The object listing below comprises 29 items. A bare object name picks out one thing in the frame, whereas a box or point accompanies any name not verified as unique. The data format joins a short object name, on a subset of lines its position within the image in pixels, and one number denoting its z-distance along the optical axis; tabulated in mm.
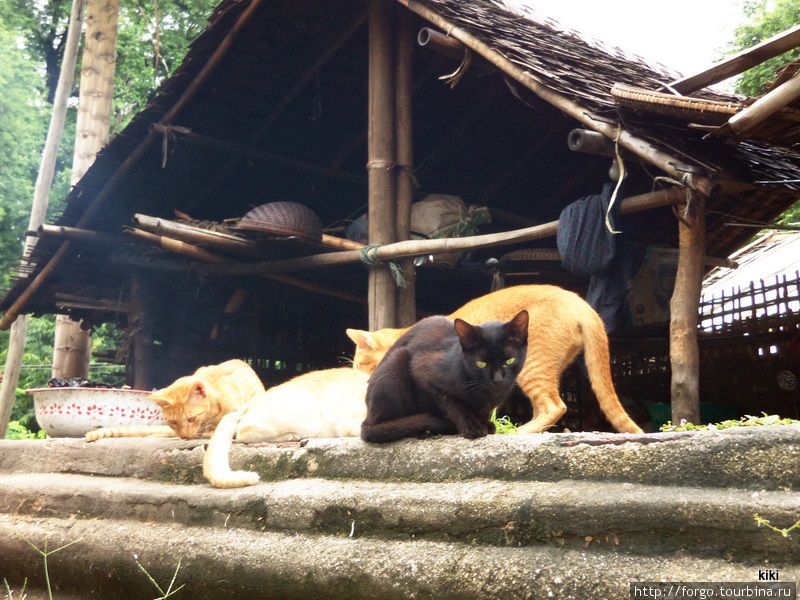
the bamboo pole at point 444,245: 4606
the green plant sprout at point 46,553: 3414
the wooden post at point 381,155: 5863
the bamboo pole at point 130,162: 6285
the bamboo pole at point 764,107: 3438
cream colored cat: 3984
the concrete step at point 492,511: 2088
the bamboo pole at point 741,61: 3621
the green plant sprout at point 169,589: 3004
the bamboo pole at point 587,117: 4062
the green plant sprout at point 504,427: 3831
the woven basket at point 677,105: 3926
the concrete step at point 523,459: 2182
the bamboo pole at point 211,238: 5973
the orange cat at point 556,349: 4113
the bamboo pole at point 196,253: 6414
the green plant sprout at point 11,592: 3629
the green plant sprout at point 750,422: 2780
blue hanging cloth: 4875
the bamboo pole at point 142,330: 7832
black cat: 3016
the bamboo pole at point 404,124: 6082
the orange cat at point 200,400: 4395
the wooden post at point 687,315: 4094
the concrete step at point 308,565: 2158
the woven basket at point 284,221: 5965
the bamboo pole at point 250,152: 6840
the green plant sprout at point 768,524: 1972
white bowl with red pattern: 5191
